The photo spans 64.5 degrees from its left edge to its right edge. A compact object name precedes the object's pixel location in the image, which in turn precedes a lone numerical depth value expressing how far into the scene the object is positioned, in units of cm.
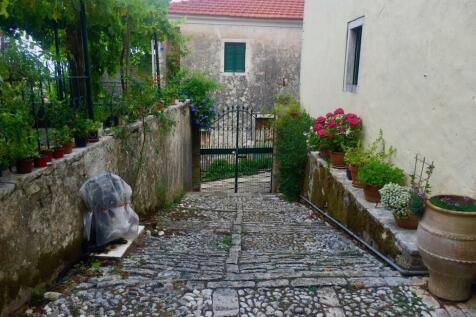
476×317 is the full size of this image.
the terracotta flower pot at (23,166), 276
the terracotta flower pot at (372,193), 470
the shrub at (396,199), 380
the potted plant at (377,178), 468
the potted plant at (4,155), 255
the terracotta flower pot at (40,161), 295
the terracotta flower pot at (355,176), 544
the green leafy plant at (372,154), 543
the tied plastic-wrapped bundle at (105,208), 357
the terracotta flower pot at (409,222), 379
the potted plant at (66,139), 342
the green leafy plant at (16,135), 255
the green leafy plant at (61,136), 338
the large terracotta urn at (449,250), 264
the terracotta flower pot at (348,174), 583
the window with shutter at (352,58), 702
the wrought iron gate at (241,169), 1282
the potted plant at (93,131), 389
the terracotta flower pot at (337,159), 664
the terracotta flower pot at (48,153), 310
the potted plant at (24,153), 266
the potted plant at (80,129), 377
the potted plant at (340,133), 648
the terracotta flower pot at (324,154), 724
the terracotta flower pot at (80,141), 381
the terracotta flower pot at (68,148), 345
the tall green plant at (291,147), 909
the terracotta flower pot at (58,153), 330
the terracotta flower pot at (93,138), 405
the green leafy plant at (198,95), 1098
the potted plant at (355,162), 546
